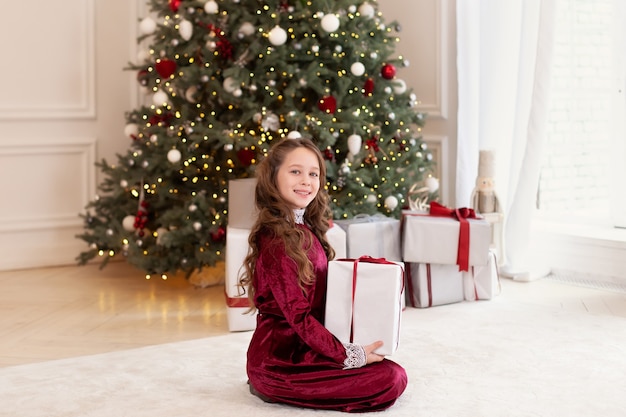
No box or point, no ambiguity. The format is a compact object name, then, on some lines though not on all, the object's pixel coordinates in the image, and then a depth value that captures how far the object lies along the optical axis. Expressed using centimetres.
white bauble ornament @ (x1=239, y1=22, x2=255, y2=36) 460
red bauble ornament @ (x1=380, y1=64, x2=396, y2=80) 486
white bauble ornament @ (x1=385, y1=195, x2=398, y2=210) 472
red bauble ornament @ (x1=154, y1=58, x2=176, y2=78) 475
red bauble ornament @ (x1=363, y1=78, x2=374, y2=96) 481
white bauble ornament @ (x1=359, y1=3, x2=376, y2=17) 482
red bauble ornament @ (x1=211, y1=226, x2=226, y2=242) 458
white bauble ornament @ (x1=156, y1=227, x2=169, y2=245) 464
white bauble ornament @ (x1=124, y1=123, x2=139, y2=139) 509
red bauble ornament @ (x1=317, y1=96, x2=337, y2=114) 461
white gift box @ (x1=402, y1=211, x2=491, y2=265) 423
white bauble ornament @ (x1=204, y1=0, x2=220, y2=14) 460
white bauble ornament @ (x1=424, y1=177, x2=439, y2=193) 504
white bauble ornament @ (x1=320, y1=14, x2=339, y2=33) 447
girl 276
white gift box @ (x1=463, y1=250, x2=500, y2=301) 450
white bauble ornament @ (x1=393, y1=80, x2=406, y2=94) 499
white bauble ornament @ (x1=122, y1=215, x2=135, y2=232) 493
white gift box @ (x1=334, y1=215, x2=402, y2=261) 422
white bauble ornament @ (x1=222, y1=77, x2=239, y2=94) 455
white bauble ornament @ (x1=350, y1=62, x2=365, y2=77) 464
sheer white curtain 490
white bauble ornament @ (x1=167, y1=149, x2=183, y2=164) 459
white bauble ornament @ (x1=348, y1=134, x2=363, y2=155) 456
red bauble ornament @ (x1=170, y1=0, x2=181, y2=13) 481
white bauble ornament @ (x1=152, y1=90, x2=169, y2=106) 480
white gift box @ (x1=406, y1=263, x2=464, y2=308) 437
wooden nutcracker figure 478
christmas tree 459
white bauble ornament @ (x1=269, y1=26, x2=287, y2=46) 445
